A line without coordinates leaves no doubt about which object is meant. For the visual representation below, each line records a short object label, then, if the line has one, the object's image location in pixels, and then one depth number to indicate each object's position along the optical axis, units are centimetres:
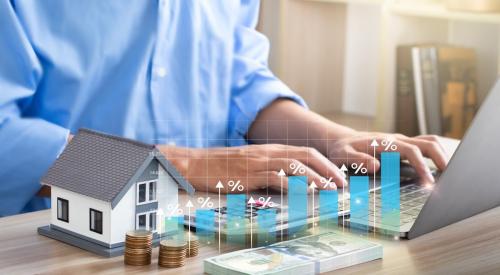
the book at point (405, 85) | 352
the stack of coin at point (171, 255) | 97
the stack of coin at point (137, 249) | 97
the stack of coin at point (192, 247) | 100
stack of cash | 94
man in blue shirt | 119
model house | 100
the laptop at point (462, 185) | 107
